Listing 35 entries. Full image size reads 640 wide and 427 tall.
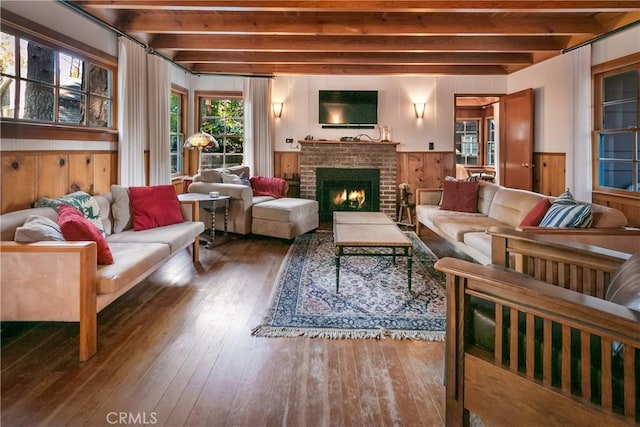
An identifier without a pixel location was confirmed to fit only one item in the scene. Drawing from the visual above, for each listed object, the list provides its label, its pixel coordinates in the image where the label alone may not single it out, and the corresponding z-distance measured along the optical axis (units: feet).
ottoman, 16.65
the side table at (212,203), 15.99
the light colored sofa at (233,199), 17.16
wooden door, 19.48
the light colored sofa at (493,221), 8.86
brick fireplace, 21.79
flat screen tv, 22.16
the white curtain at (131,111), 14.15
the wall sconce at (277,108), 22.39
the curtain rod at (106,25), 11.40
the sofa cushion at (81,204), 9.85
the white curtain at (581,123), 15.57
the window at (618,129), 14.15
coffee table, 10.52
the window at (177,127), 21.04
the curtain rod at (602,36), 13.28
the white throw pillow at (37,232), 7.34
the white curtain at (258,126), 21.71
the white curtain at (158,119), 16.26
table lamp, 17.51
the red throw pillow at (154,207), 12.10
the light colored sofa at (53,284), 7.11
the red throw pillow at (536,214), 10.55
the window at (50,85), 9.56
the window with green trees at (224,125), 22.80
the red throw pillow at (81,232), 7.91
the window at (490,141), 29.67
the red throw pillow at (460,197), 16.16
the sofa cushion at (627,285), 4.42
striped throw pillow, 9.33
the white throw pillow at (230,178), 18.19
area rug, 8.39
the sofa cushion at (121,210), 11.76
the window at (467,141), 31.22
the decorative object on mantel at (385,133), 22.17
